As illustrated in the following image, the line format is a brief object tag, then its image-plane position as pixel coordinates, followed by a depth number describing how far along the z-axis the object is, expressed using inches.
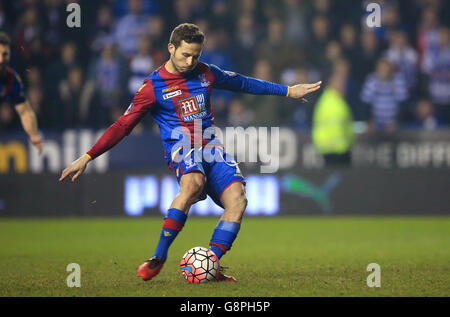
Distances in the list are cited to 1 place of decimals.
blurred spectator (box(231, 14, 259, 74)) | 531.8
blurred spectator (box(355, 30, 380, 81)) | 544.4
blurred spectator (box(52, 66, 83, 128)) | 499.8
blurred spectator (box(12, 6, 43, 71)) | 514.8
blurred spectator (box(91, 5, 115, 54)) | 539.2
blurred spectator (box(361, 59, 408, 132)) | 521.0
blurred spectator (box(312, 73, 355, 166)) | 491.2
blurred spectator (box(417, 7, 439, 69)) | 551.2
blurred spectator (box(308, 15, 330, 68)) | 543.8
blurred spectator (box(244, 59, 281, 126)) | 495.5
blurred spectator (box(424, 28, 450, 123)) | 542.6
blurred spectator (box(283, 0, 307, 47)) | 550.9
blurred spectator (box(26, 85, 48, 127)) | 502.9
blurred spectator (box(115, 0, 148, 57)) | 533.3
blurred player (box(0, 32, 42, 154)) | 312.8
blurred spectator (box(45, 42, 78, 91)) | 510.3
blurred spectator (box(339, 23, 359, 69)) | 547.5
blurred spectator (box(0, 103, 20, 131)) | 503.2
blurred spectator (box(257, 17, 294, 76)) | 519.8
